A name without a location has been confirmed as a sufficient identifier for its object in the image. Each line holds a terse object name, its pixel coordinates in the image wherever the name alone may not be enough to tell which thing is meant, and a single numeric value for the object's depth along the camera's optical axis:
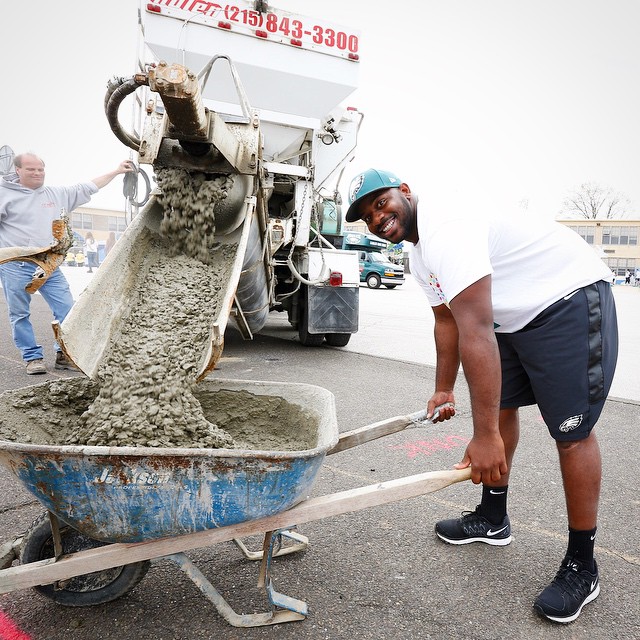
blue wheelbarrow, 1.47
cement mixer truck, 2.40
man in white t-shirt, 1.89
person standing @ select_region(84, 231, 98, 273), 24.56
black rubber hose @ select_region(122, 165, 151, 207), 3.30
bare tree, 55.55
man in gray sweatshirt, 4.71
